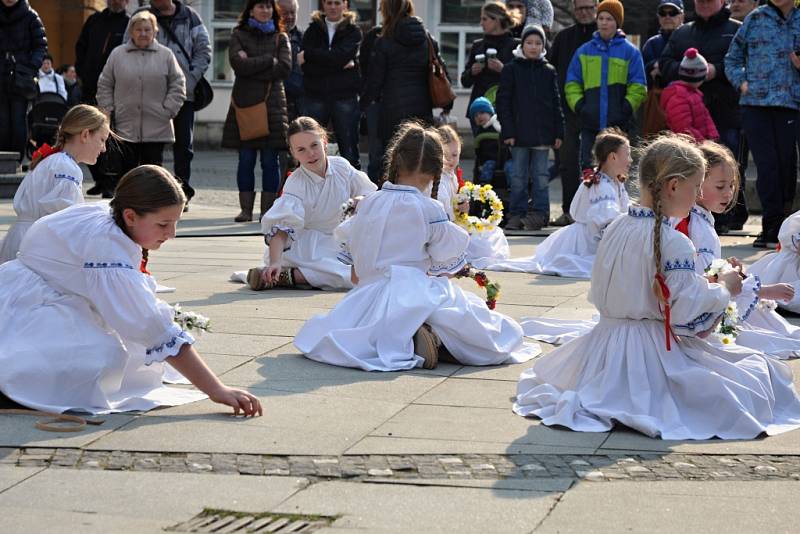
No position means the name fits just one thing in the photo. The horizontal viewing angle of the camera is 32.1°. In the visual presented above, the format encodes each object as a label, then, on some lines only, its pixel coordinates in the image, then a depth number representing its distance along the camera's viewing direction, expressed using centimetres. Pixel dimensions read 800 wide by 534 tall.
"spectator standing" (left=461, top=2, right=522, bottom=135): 1445
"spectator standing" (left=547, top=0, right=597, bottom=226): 1404
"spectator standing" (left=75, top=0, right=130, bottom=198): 1512
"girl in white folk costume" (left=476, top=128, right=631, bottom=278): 1094
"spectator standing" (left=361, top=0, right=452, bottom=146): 1340
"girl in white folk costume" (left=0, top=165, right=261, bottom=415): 555
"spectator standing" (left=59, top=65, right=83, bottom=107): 2397
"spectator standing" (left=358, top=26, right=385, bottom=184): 1462
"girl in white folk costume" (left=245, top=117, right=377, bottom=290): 948
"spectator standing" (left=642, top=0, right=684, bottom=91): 1412
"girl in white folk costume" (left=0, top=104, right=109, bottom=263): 835
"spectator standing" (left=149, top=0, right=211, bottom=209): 1451
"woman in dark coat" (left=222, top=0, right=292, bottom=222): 1372
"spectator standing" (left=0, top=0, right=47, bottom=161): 1540
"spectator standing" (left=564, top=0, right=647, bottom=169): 1337
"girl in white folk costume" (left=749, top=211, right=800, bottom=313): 862
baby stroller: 2023
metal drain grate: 419
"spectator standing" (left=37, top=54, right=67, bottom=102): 2260
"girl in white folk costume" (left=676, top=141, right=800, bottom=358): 643
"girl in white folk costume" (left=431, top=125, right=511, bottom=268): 1096
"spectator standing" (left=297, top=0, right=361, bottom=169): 1448
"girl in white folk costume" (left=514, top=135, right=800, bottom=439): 558
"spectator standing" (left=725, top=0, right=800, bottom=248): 1181
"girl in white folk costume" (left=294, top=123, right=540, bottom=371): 688
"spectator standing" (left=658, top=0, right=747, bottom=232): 1309
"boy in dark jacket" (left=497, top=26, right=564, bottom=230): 1348
